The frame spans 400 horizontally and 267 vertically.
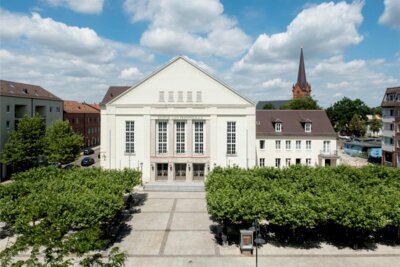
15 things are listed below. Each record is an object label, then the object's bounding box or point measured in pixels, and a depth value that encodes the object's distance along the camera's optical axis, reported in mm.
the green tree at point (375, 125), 115969
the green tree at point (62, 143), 45031
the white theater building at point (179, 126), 41750
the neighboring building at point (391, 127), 52344
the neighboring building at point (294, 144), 48969
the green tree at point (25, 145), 42531
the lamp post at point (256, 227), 18256
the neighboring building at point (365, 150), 64250
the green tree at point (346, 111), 106562
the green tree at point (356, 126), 102188
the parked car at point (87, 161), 55625
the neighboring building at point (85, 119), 72688
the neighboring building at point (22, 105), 44844
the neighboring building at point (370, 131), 120969
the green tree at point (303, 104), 94250
